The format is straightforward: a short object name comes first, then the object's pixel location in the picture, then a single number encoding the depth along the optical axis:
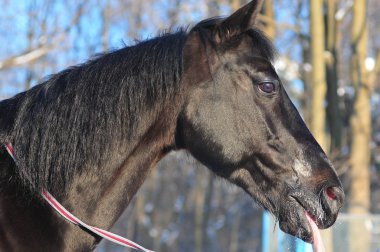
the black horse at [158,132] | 3.08
